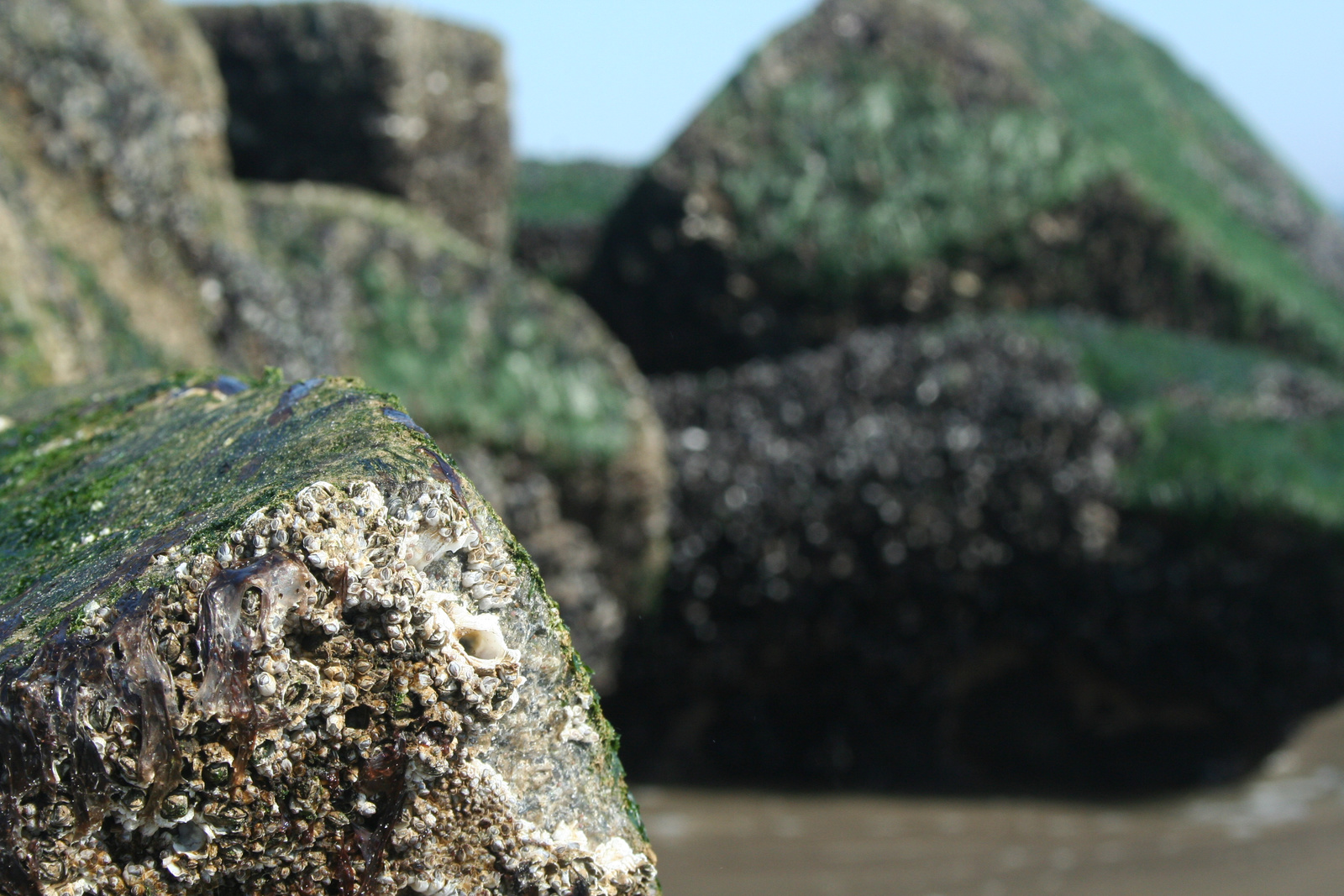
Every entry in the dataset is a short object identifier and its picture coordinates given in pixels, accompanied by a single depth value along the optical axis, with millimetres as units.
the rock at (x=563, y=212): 6332
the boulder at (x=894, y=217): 4988
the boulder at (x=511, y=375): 3611
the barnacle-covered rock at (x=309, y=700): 841
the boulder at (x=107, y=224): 2391
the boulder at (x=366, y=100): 5109
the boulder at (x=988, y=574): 3961
